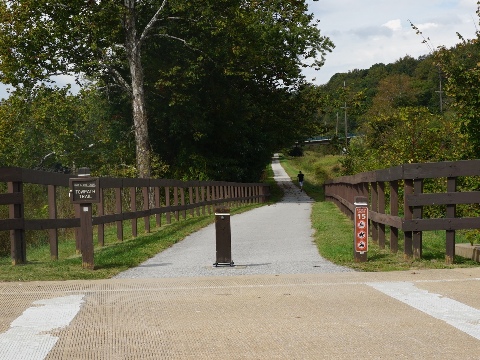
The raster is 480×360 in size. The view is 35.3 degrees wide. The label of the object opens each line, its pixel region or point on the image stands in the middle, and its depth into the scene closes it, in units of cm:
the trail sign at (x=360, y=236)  1077
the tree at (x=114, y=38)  2795
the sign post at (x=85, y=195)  1103
